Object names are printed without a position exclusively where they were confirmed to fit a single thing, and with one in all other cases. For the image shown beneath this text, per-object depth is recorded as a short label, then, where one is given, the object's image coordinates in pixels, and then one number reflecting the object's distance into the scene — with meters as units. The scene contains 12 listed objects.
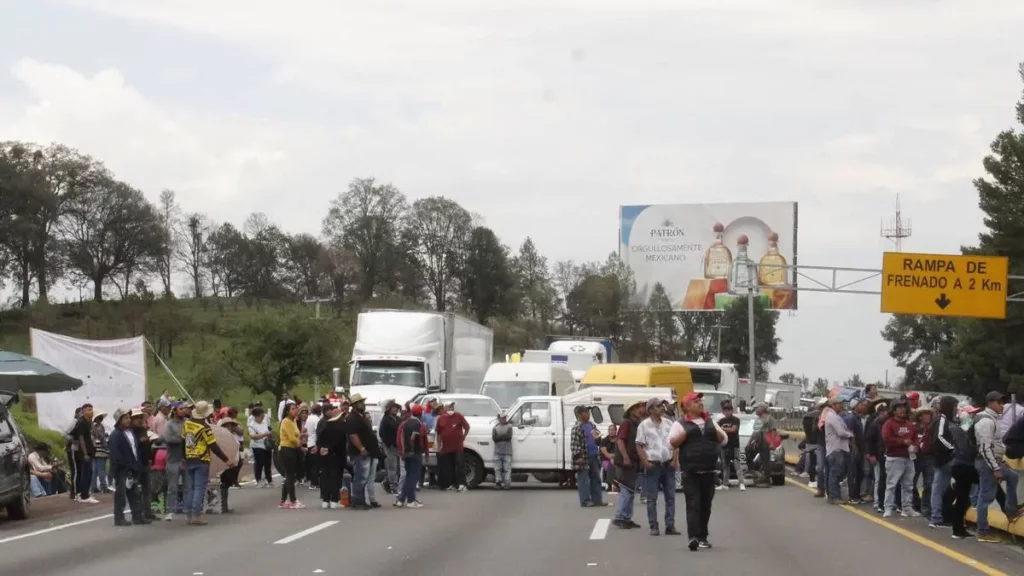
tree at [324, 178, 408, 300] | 108.56
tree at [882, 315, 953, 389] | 123.62
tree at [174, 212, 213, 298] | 116.81
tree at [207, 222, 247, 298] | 120.06
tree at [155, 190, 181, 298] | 106.56
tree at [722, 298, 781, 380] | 117.06
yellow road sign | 38.75
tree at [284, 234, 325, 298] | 116.56
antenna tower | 110.25
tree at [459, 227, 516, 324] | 112.69
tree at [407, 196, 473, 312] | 111.31
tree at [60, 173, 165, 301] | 101.00
